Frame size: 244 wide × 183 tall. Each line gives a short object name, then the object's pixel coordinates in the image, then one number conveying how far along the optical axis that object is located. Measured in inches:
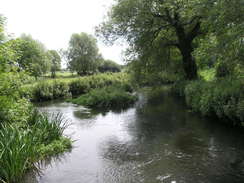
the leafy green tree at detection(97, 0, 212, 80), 610.2
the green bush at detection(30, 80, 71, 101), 861.8
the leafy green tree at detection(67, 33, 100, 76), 1945.1
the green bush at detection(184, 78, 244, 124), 303.7
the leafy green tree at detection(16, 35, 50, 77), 1521.2
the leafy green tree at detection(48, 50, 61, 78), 2219.5
